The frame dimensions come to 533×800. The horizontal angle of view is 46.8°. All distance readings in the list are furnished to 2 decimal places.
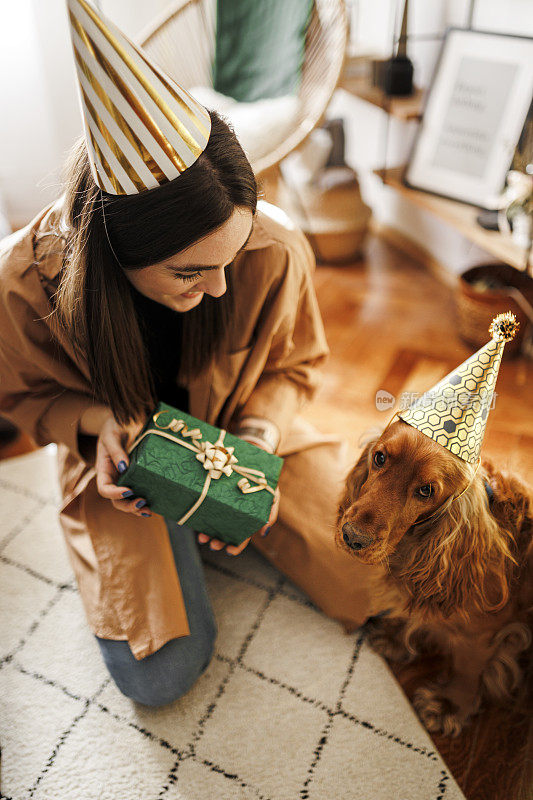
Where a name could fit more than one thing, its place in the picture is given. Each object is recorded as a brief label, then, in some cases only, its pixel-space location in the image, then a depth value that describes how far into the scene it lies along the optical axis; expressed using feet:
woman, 2.90
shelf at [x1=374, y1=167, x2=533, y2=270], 5.59
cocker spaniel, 2.64
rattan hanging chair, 6.55
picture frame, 5.82
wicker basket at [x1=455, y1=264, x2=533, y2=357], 6.21
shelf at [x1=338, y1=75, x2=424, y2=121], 6.72
